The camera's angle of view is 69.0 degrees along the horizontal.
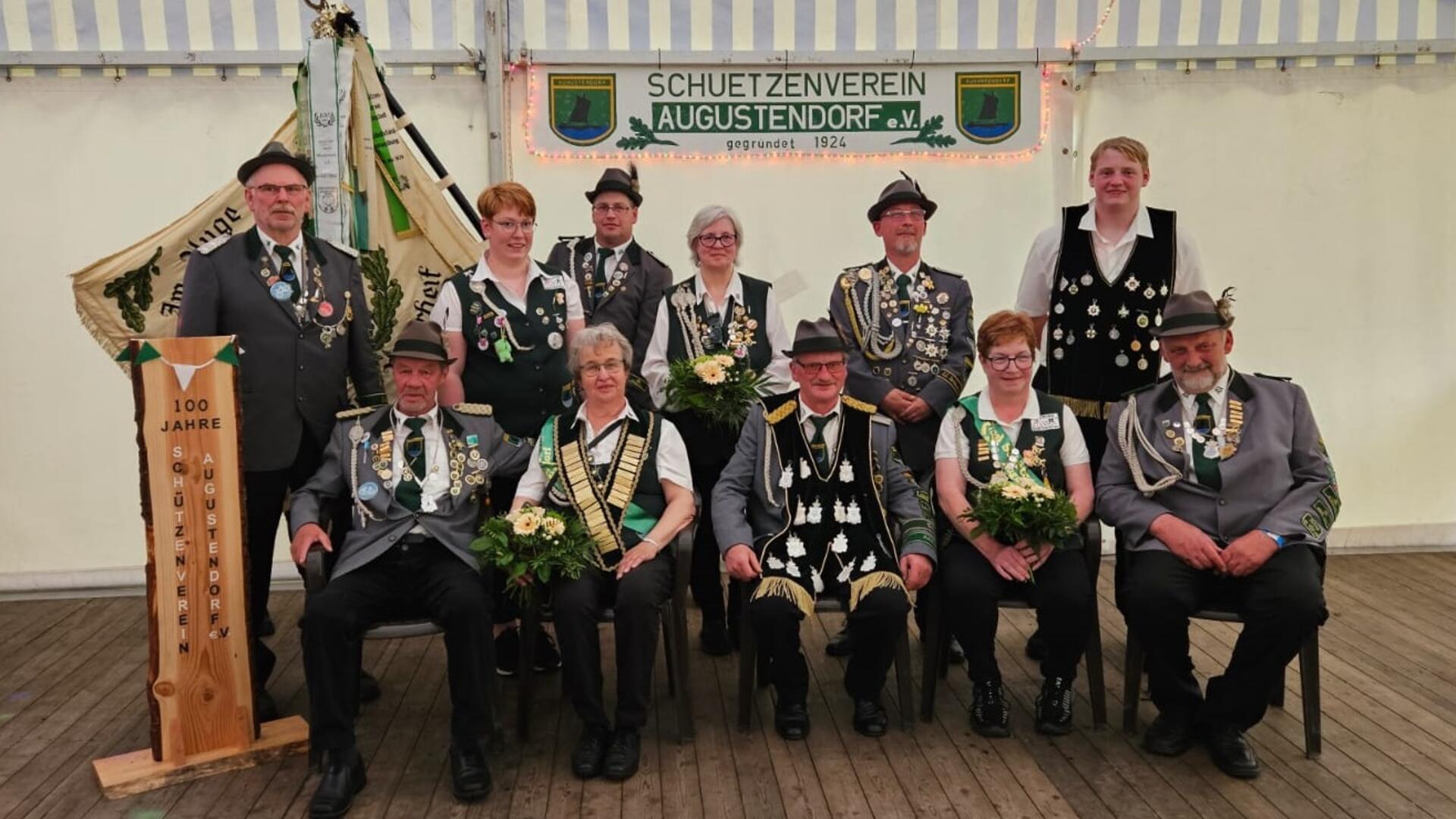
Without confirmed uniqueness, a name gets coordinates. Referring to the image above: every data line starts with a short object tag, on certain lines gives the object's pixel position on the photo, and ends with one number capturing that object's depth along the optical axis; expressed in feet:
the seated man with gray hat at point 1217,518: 10.13
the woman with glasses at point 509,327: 11.92
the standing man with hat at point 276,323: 10.88
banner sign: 16.26
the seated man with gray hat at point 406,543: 9.75
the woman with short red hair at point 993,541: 10.87
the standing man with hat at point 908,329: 12.50
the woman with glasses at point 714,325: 12.45
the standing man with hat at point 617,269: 13.12
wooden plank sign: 9.82
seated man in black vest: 10.87
